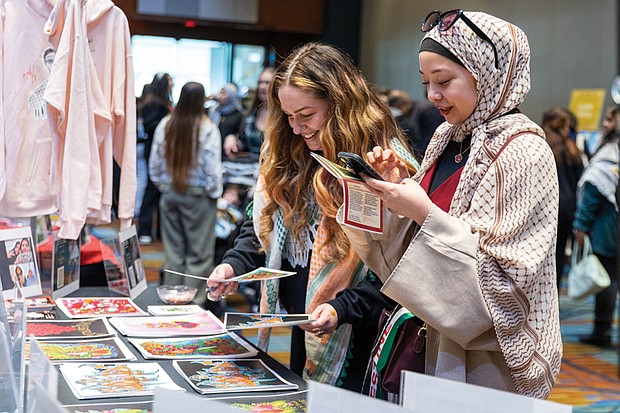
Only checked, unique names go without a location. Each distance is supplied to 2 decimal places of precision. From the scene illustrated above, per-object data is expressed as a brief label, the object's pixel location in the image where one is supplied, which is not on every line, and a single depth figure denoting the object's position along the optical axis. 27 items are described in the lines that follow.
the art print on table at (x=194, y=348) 1.97
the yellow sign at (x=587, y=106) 7.67
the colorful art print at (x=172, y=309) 2.44
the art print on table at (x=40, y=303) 2.42
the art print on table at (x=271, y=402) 1.62
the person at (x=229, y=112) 7.03
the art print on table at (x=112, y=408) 1.54
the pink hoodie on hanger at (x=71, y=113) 2.69
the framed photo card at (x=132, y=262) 2.70
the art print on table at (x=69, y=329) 2.10
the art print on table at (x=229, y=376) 1.74
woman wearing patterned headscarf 1.57
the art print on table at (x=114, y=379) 1.65
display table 1.61
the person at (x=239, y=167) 6.66
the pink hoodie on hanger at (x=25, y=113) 2.70
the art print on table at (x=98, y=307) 2.40
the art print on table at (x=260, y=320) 1.78
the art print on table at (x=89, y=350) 1.89
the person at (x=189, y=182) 5.87
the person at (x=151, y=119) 7.04
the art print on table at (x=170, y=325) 2.17
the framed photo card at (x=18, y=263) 2.43
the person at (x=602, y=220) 5.63
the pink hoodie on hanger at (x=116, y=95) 2.95
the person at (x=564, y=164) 5.69
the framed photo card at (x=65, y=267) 2.66
